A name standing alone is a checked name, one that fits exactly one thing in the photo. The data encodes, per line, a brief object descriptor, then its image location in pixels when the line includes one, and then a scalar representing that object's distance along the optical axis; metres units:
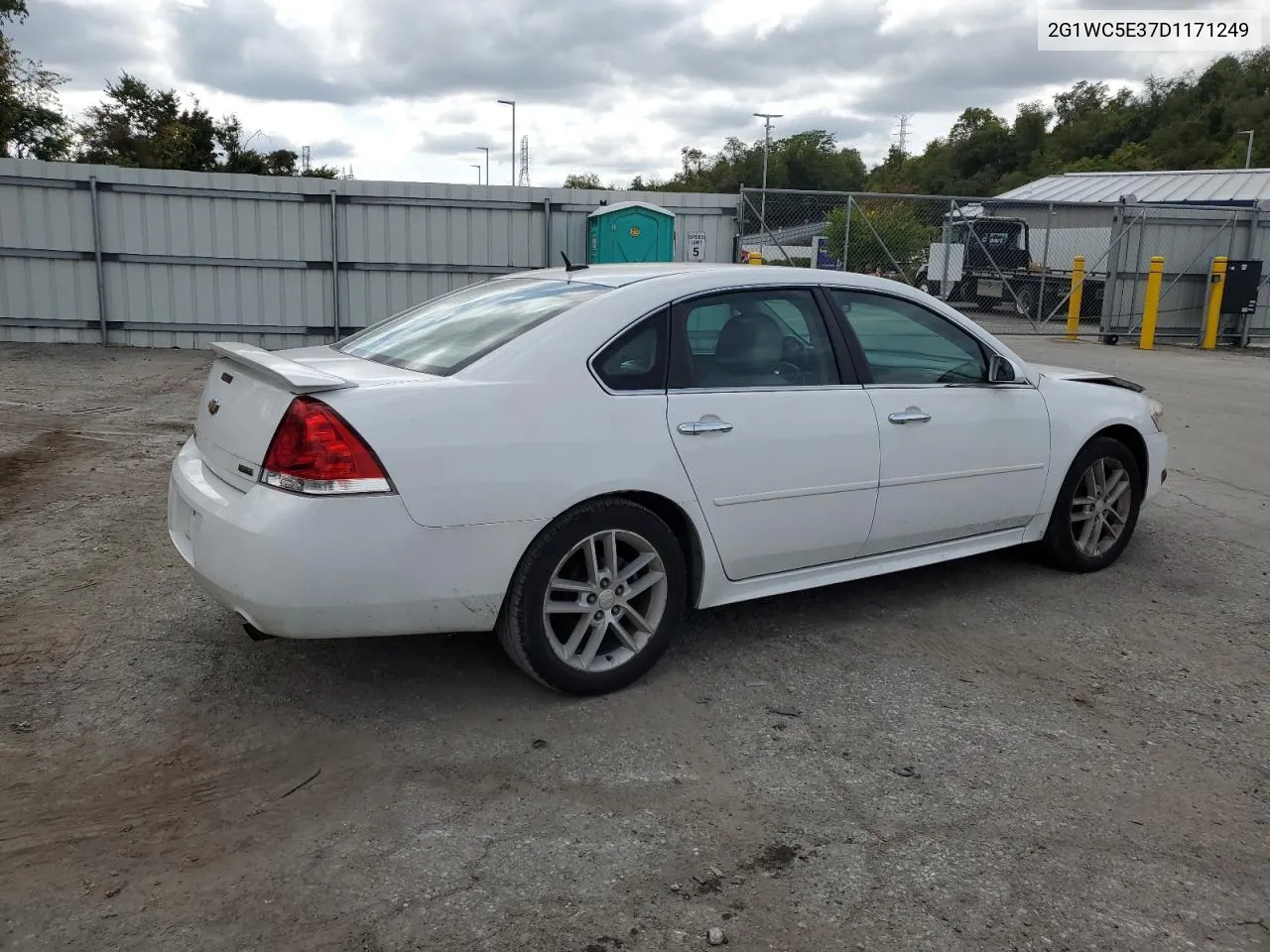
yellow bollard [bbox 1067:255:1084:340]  18.53
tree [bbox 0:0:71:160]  22.52
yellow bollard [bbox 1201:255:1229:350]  17.72
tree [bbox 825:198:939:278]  17.98
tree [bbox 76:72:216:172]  34.25
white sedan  3.29
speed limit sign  14.45
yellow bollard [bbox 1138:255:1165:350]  17.27
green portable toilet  13.77
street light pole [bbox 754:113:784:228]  14.41
